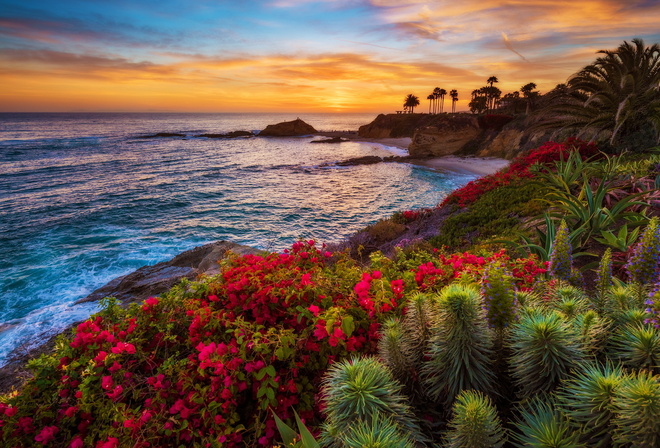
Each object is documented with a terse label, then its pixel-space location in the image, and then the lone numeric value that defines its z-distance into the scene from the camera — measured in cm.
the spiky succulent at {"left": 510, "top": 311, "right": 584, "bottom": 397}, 157
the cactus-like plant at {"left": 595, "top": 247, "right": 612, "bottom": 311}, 222
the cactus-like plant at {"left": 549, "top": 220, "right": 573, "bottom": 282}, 319
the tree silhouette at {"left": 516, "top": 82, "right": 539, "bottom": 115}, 6212
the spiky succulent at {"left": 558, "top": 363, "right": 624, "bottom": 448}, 126
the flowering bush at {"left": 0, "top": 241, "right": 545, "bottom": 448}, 286
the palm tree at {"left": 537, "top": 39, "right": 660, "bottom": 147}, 1117
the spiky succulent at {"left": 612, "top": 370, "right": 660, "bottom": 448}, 109
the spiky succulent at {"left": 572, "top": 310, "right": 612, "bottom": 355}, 167
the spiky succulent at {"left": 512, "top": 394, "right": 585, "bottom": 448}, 122
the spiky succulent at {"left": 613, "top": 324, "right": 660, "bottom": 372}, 148
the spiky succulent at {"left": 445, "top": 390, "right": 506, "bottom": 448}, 128
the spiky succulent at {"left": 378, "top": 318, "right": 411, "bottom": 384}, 205
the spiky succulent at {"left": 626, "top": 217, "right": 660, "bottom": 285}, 266
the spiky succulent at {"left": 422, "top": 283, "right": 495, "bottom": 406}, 178
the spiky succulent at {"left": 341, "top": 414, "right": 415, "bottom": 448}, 121
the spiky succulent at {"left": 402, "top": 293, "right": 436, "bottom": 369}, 212
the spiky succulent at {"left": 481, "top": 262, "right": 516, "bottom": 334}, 206
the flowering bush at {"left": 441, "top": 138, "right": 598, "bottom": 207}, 1201
